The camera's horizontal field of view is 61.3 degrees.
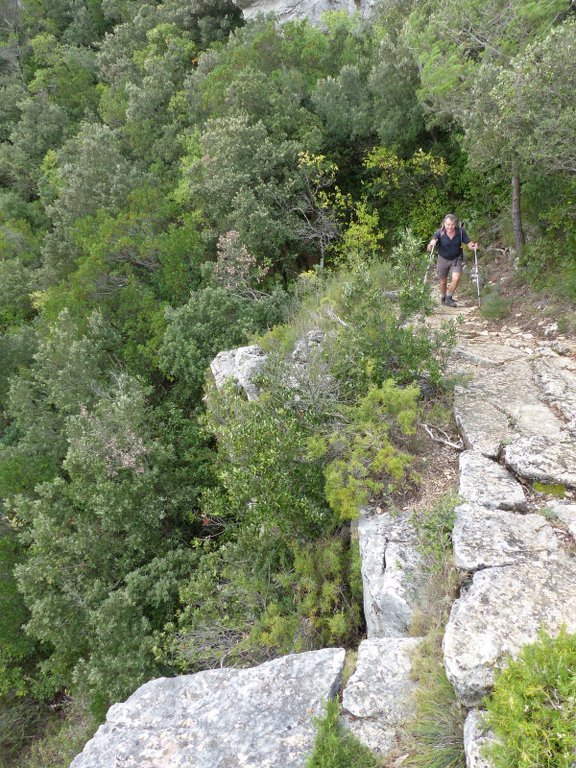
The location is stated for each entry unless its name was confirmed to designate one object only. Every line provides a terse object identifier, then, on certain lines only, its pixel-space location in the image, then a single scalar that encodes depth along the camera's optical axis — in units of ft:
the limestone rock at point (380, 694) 12.96
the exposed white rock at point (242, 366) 27.63
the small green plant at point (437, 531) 16.25
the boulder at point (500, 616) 12.11
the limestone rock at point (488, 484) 17.37
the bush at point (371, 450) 19.12
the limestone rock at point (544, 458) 18.01
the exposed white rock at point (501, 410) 20.22
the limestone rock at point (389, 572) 16.24
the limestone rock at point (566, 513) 15.89
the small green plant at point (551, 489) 17.61
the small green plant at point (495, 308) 31.24
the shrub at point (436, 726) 11.66
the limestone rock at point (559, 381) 21.24
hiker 30.94
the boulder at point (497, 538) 15.17
